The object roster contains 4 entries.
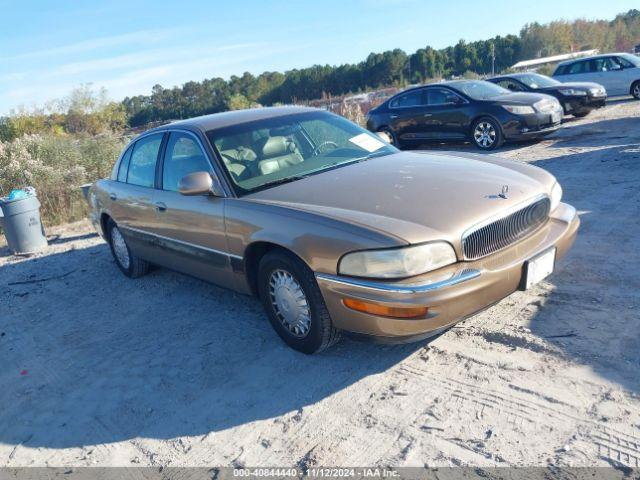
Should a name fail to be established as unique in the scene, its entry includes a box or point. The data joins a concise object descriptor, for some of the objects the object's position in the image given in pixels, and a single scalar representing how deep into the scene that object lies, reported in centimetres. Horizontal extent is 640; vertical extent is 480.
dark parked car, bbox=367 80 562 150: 1129
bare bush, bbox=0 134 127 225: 1160
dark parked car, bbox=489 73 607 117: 1456
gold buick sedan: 321
